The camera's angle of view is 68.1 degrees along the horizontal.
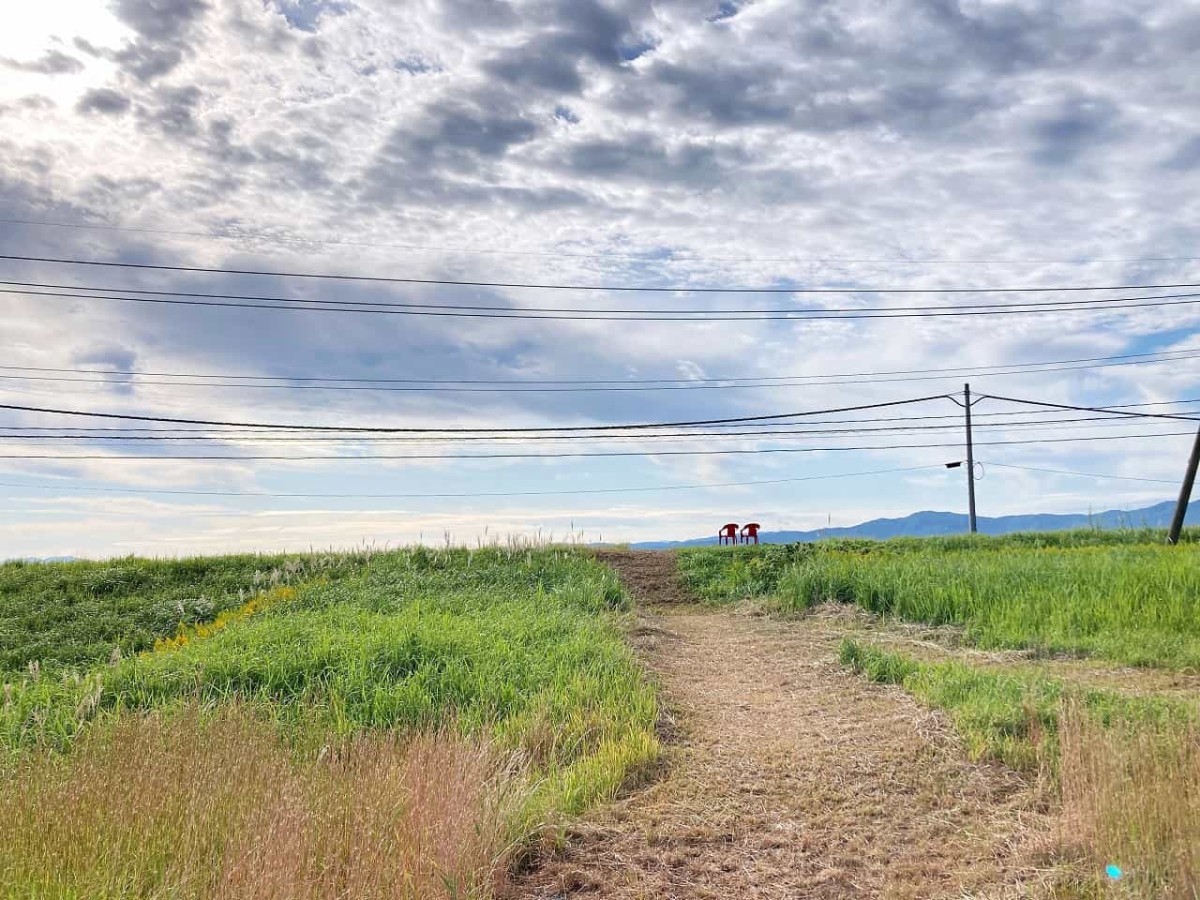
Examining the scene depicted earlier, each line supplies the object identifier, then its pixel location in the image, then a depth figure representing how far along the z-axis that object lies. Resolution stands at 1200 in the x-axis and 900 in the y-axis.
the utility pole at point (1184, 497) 21.41
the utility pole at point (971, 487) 35.19
